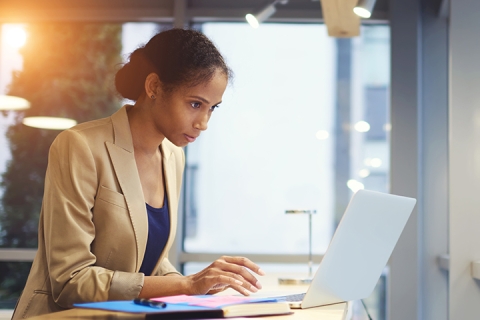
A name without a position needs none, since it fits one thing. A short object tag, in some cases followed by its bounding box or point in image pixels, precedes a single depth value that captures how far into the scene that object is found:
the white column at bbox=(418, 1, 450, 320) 3.66
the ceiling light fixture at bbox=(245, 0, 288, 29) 3.11
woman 1.38
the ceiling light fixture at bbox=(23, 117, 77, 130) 3.94
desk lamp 2.29
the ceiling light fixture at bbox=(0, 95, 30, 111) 3.98
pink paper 1.19
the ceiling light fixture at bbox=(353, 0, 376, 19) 2.70
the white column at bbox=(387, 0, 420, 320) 3.61
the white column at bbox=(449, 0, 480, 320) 2.61
